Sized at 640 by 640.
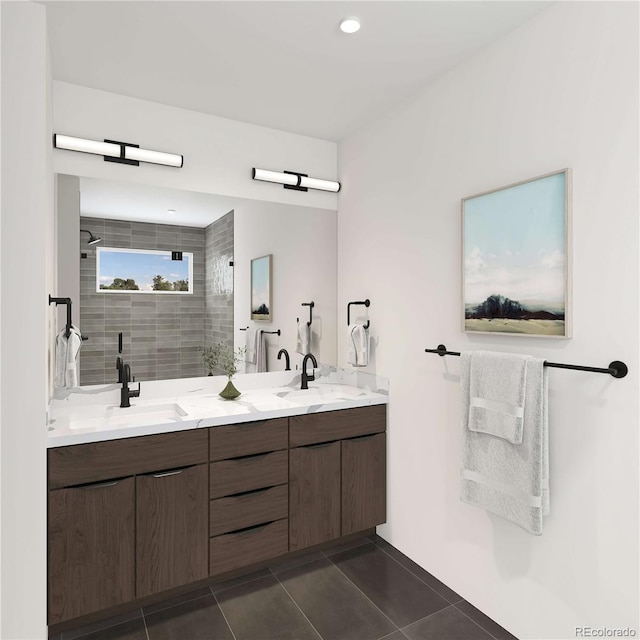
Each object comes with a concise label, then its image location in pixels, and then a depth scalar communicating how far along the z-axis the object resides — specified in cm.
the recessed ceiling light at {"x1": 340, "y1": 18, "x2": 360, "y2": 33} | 180
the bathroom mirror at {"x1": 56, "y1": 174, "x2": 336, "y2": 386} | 237
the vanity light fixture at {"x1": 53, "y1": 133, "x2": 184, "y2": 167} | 224
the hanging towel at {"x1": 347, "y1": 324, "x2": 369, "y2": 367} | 271
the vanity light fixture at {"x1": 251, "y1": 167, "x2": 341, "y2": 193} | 279
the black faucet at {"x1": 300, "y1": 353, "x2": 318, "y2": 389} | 287
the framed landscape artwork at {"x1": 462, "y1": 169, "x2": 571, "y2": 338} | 170
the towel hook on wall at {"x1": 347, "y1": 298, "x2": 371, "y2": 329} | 278
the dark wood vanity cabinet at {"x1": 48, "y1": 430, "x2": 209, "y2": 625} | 185
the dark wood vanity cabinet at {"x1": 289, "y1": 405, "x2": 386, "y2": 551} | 240
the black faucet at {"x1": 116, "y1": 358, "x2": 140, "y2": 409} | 234
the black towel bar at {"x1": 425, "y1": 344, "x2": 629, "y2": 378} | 150
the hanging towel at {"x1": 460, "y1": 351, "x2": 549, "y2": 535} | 170
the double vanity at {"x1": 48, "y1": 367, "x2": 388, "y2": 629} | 188
